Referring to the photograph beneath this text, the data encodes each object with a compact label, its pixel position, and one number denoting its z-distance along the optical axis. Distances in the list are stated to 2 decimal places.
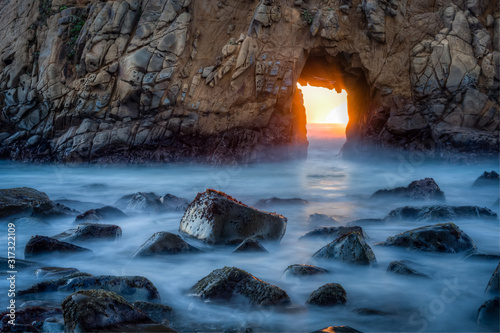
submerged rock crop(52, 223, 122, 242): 5.53
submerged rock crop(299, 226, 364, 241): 5.78
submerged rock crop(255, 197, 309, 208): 8.51
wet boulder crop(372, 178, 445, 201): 8.73
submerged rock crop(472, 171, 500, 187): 10.25
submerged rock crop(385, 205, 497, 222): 6.79
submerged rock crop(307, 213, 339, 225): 6.95
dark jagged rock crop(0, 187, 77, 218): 6.74
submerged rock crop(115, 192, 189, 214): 7.68
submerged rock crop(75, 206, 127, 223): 6.71
